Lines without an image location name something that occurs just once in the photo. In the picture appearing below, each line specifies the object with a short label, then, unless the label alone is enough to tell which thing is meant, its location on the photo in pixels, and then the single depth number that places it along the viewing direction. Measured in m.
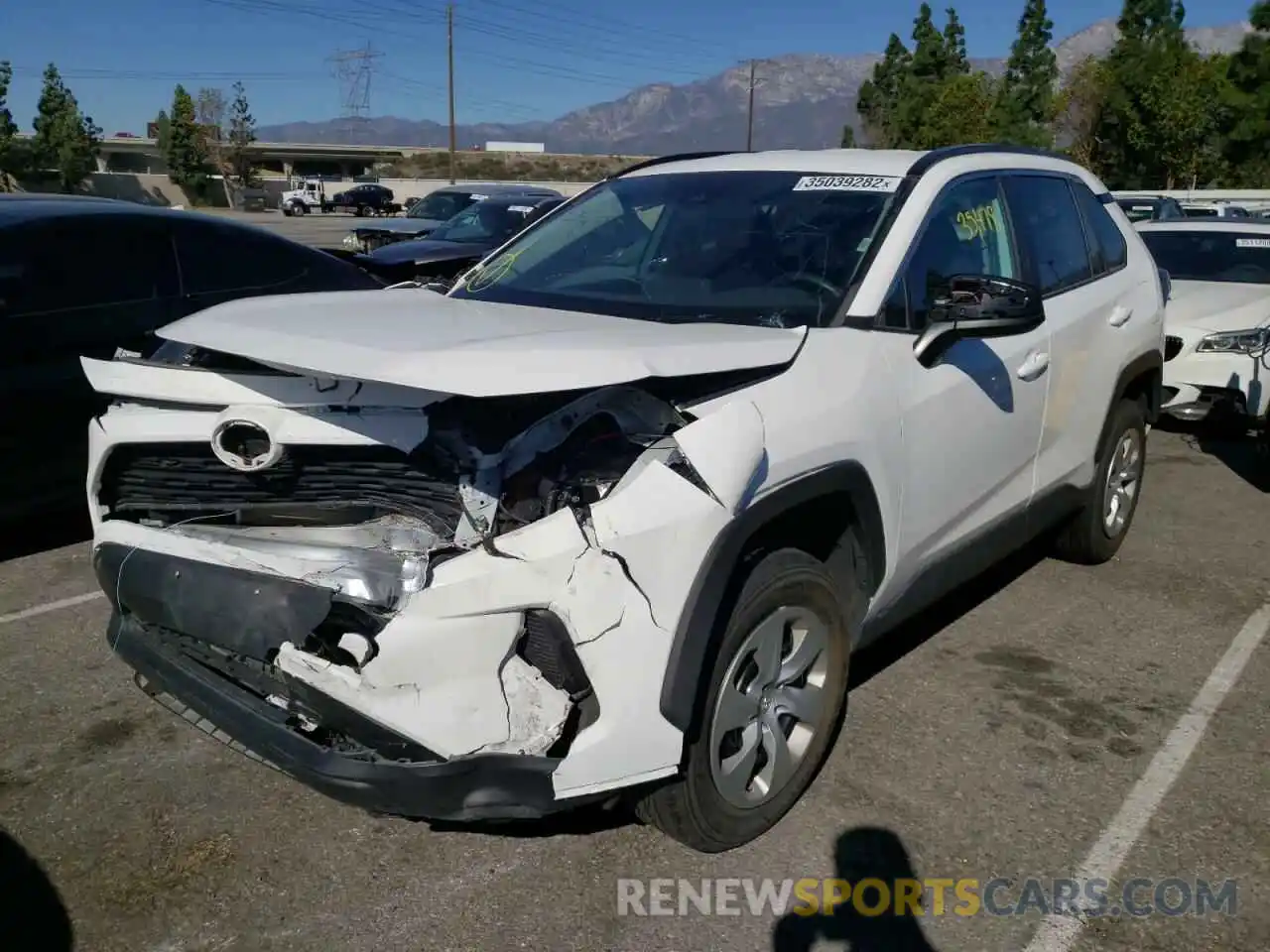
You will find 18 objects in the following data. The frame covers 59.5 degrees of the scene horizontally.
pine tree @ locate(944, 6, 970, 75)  67.69
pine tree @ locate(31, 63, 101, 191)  57.03
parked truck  54.00
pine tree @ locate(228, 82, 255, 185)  69.00
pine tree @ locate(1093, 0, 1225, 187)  43.41
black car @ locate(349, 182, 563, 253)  15.11
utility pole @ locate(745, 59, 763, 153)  73.39
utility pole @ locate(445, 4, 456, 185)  55.06
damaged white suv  2.39
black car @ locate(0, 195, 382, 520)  4.90
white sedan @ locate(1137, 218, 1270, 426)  7.73
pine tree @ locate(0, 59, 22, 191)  52.75
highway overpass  86.88
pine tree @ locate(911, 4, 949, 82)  67.19
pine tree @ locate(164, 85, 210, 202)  64.38
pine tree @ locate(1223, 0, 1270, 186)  42.28
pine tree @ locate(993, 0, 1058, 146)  52.31
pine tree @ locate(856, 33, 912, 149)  70.69
